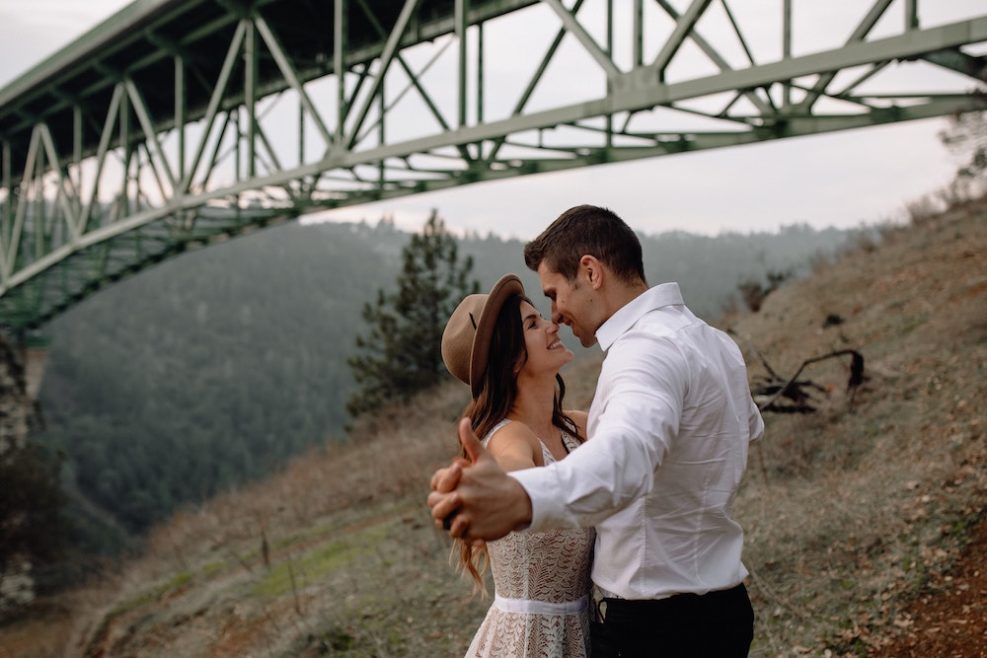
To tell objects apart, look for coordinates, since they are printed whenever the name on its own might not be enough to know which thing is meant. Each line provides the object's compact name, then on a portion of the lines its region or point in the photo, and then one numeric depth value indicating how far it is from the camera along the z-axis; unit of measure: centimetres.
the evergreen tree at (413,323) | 2328
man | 185
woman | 244
